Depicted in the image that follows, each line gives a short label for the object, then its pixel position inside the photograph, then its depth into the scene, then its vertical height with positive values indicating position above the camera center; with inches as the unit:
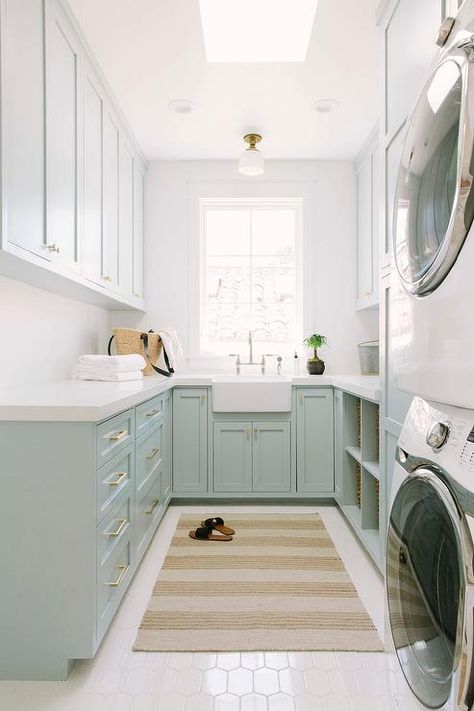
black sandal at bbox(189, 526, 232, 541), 102.3 -38.2
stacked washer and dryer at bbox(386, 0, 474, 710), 27.5 -2.3
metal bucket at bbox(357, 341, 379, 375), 133.3 +0.7
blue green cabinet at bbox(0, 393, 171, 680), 58.7 -23.4
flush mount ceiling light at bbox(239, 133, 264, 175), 126.1 +53.0
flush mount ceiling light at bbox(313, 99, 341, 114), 110.4 +59.7
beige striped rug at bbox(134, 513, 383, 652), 67.6 -39.5
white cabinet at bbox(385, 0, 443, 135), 60.1 +43.3
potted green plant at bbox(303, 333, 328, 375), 140.5 -0.5
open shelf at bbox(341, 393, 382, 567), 96.8 -25.8
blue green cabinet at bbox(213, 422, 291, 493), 125.5 -26.1
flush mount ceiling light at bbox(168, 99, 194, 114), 110.2 +59.4
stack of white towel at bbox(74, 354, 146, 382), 99.1 -2.0
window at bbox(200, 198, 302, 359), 150.8 +27.7
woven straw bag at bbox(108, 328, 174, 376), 124.9 +3.5
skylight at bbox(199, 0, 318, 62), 80.8 +59.7
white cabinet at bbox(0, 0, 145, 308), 60.5 +32.3
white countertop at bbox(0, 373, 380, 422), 58.3 -5.6
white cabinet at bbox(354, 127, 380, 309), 125.9 +38.6
